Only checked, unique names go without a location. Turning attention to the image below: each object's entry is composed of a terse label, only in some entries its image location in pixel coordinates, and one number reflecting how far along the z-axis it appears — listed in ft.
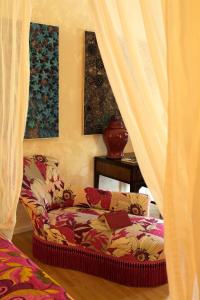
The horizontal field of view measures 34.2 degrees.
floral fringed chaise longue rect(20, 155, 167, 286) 8.14
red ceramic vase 12.50
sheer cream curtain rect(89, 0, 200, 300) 2.57
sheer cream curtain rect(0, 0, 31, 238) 6.62
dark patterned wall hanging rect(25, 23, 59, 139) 11.03
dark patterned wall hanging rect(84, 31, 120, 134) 12.31
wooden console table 11.31
